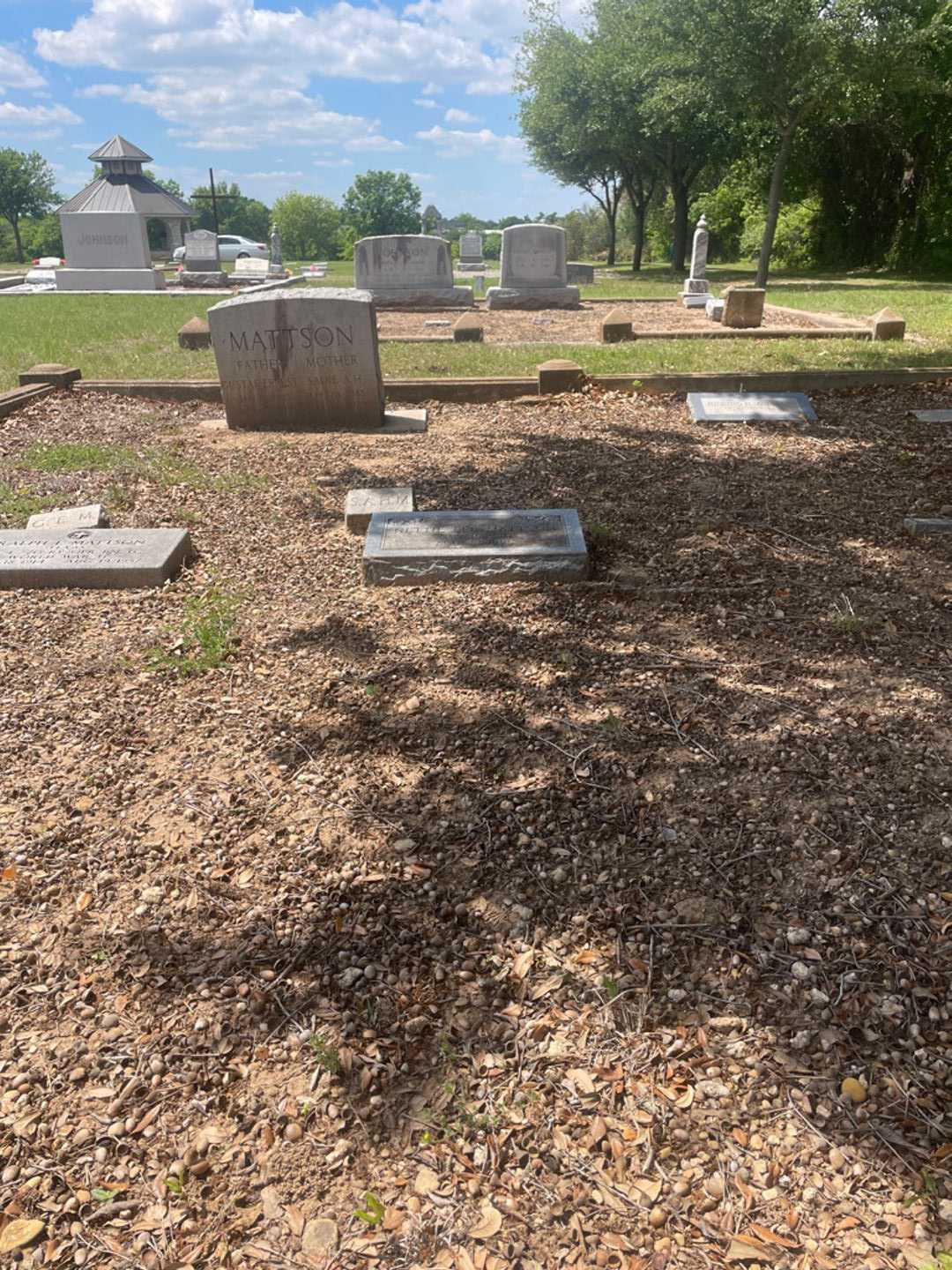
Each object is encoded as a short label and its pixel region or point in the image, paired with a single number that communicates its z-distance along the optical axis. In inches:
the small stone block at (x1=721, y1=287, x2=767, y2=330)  537.0
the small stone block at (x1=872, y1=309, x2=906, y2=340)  448.5
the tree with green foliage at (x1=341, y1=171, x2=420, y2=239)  2989.7
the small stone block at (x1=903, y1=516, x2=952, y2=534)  196.4
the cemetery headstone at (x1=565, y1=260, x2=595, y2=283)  1041.5
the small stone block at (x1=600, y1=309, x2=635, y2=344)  485.7
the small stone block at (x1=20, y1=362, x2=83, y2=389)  378.9
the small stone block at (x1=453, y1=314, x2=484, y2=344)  504.1
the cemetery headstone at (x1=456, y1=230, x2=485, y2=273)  1258.6
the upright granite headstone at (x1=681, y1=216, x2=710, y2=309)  741.9
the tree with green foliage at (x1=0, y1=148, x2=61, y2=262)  2741.1
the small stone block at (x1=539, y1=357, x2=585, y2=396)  348.5
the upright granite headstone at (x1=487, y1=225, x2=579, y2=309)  744.3
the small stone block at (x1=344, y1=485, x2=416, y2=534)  218.7
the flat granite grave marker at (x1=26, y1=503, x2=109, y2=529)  216.8
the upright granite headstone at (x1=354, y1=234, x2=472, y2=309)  778.2
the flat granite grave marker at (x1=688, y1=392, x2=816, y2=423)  298.5
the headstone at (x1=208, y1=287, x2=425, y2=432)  298.5
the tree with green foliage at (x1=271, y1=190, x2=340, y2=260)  3193.9
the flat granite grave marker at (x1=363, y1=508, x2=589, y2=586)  182.5
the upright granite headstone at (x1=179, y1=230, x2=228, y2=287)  1218.6
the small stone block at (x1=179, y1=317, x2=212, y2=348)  490.6
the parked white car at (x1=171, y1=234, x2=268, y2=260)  1704.0
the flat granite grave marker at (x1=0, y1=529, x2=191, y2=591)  192.1
